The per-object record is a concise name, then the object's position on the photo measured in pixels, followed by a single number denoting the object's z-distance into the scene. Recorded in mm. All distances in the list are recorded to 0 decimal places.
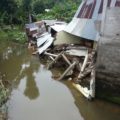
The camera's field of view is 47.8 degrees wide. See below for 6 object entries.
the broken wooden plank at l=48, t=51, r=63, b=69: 7612
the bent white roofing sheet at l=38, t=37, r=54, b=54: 9248
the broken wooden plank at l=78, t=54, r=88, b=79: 6451
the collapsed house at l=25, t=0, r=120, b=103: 4980
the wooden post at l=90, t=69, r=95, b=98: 5235
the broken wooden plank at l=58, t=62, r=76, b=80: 6743
